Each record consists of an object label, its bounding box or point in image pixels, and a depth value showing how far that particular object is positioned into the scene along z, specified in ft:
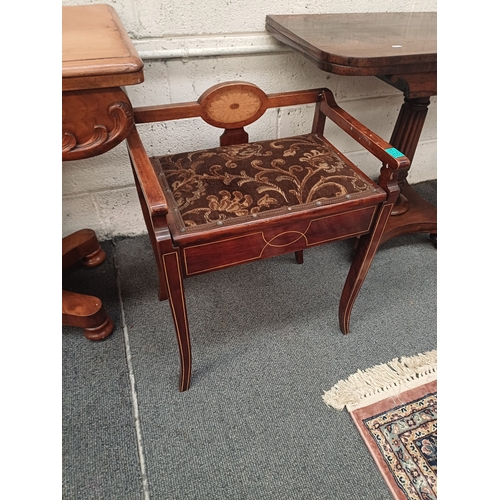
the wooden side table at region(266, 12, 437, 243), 3.00
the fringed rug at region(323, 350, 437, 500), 2.93
